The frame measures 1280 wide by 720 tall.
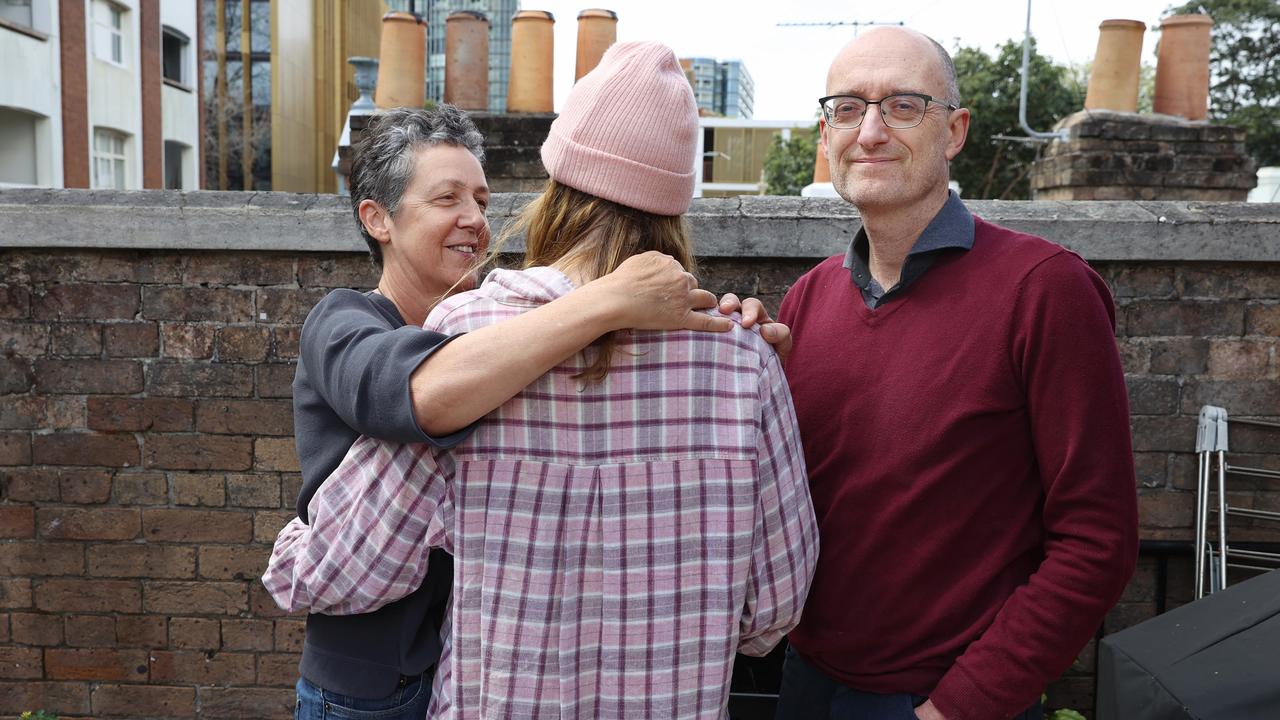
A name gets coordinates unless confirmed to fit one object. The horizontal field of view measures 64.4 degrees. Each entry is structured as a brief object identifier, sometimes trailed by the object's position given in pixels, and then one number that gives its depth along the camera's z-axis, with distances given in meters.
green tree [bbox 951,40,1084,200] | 22.72
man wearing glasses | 1.73
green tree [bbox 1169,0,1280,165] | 36.84
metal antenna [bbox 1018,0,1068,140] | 5.84
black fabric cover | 1.78
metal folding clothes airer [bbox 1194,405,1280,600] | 3.33
